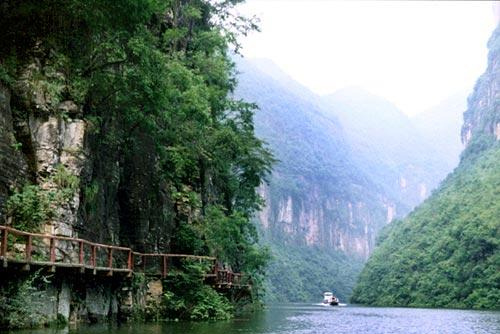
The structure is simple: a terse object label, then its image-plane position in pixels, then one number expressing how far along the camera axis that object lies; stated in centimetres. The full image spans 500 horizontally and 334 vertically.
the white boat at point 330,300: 9756
